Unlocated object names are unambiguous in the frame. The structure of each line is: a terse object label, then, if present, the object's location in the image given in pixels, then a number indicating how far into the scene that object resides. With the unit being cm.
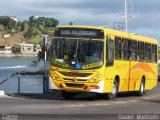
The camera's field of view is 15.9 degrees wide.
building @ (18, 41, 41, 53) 18452
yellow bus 2262
